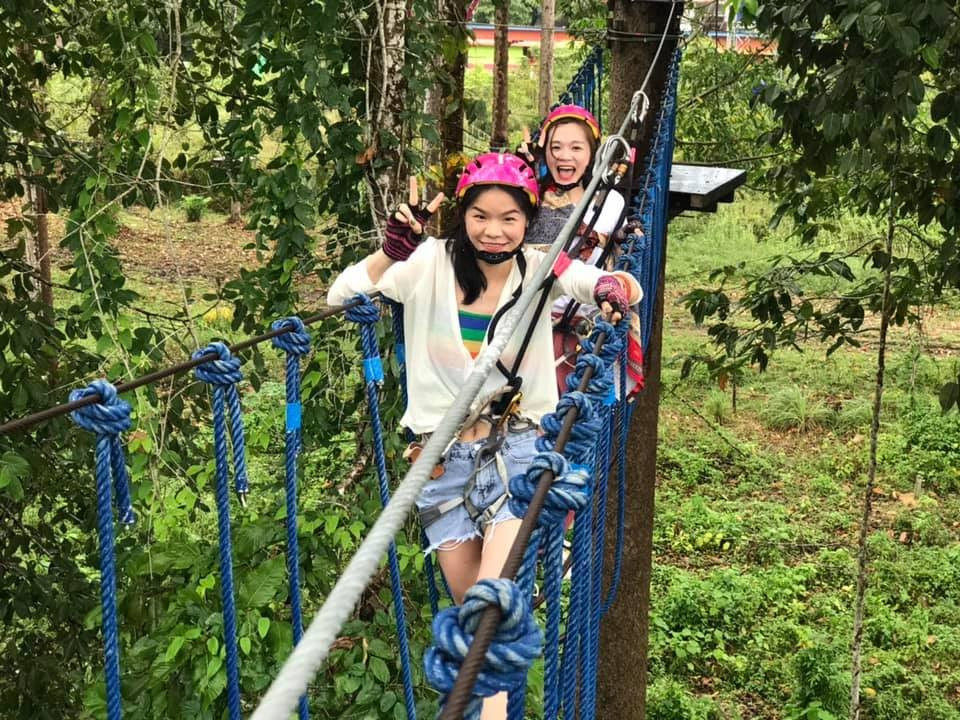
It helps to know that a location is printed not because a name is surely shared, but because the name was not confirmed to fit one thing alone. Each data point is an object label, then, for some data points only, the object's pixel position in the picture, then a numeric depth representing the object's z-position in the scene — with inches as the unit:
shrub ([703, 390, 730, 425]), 298.2
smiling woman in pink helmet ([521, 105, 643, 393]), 97.9
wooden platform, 143.3
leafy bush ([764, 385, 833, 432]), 288.8
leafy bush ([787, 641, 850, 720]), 177.0
